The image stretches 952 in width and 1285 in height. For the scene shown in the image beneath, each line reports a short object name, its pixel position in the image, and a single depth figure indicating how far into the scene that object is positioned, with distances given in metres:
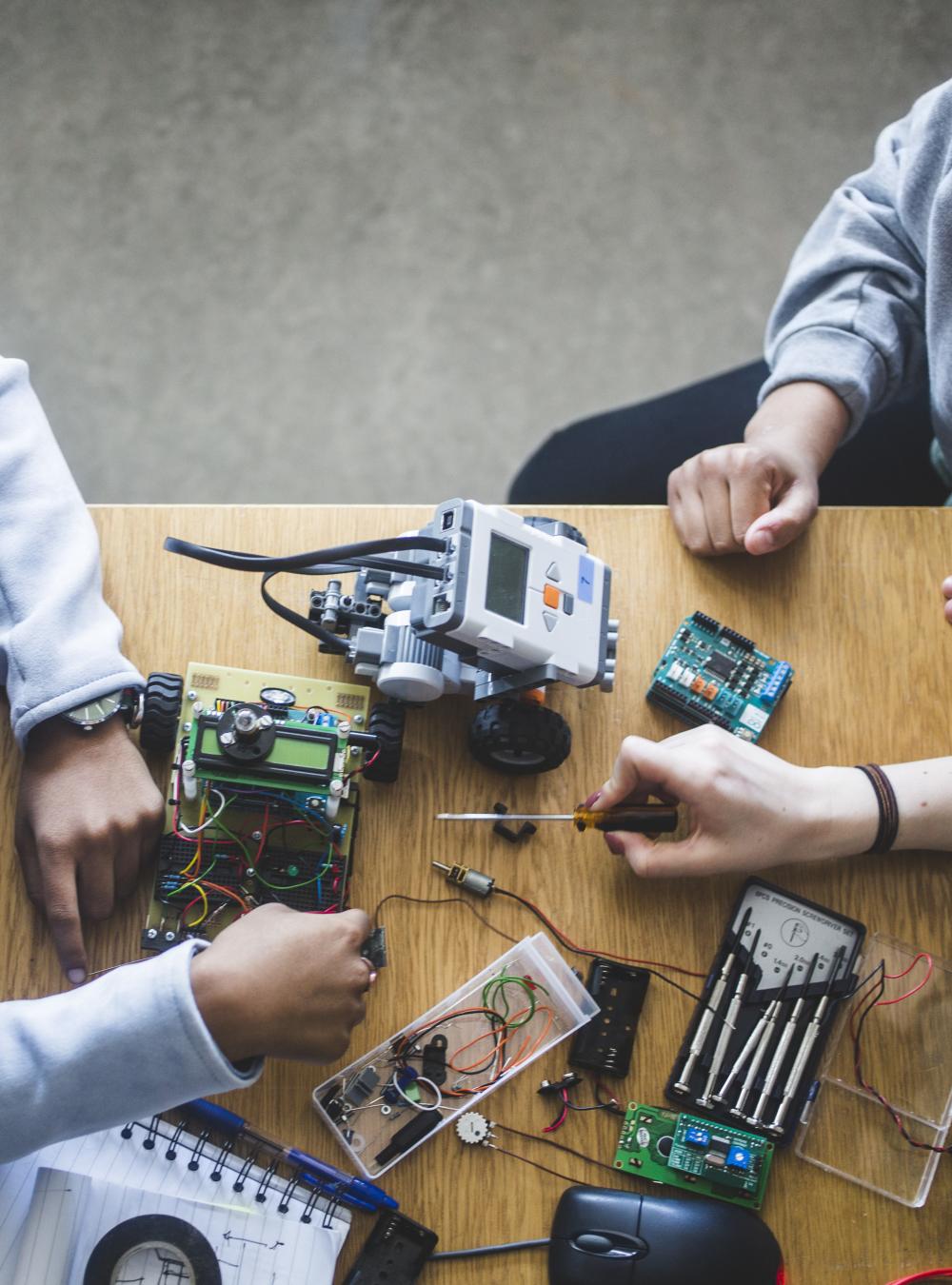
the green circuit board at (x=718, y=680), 1.12
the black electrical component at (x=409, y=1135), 1.00
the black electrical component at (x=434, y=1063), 1.03
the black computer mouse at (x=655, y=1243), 0.96
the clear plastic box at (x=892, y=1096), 1.03
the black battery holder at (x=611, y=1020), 1.04
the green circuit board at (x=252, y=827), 1.02
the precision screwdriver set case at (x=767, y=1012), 1.04
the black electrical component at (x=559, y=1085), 1.03
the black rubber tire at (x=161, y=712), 1.05
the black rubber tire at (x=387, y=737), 1.06
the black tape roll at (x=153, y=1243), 0.90
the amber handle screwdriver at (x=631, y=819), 1.05
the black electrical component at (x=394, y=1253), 0.97
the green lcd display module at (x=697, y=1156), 1.01
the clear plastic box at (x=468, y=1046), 1.01
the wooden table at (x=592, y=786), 1.01
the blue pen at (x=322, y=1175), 0.98
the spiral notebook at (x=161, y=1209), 0.91
